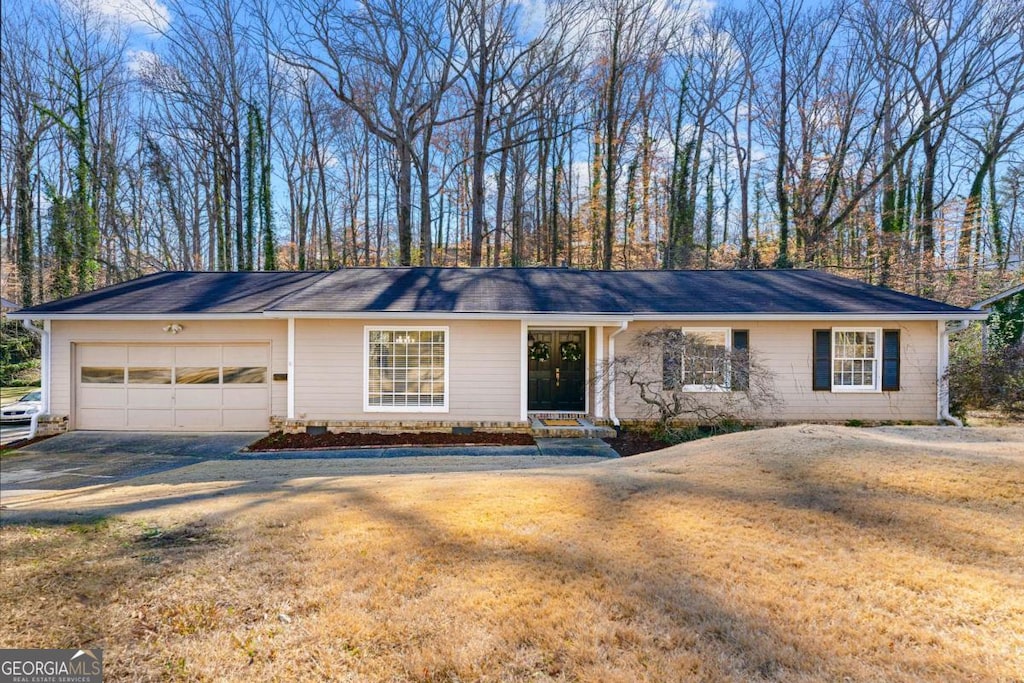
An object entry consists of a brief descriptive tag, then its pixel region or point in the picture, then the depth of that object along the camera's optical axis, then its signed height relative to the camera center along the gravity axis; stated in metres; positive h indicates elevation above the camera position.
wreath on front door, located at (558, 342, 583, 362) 11.88 -0.33
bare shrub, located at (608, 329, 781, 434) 10.02 -0.91
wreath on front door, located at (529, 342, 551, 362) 11.86 -0.35
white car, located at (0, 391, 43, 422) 11.59 -1.79
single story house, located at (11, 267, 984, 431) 10.38 -0.37
